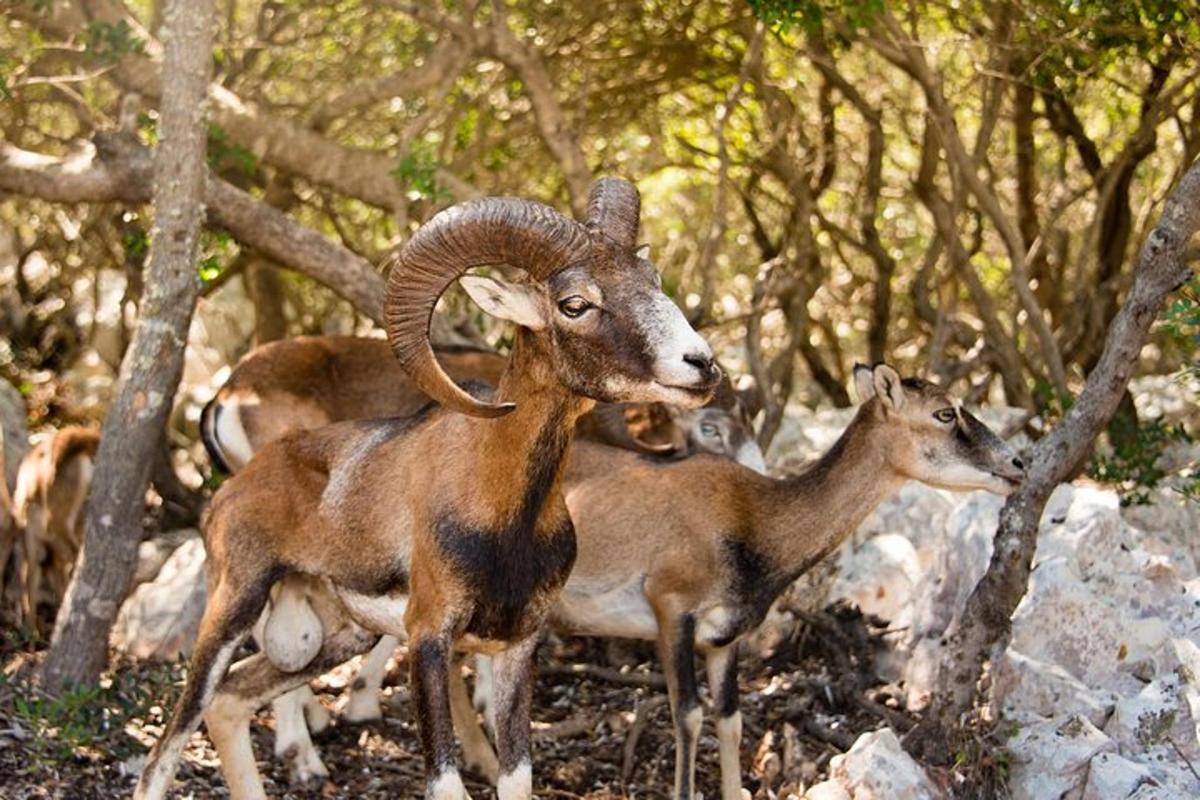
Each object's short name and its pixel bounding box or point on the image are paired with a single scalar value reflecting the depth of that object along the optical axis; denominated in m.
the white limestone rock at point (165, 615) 12.20
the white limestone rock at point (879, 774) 8.48
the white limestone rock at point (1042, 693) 9.36
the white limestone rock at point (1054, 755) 8.61
